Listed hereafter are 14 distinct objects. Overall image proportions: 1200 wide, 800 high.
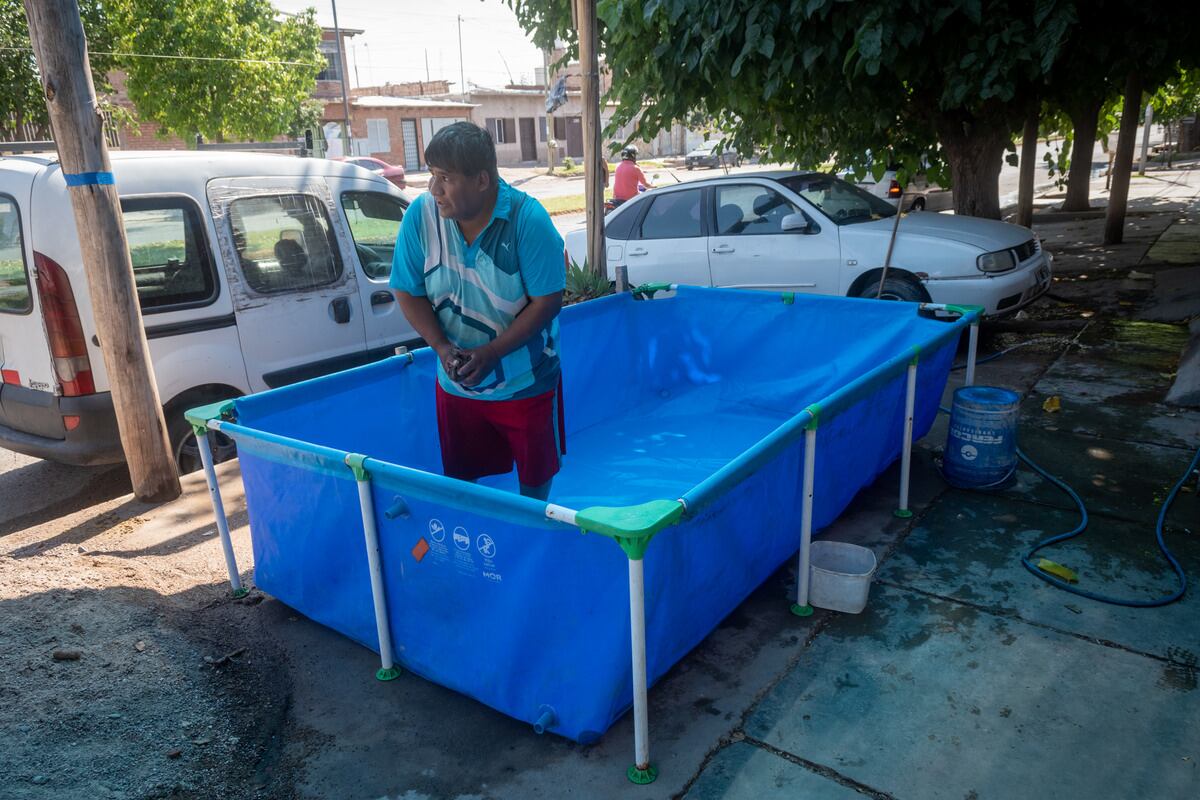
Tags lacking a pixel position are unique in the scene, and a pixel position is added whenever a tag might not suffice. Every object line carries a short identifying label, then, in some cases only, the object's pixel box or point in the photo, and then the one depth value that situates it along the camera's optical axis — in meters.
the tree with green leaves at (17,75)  15.12
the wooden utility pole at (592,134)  6.50
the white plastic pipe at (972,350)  5.21
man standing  3.07
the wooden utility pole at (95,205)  4.30
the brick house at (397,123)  42.44
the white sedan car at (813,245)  7.18
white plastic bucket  3.53
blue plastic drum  4.62
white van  4.54
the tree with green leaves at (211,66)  20.34
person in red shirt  12.44
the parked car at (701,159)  41.59
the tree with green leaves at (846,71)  6.23
